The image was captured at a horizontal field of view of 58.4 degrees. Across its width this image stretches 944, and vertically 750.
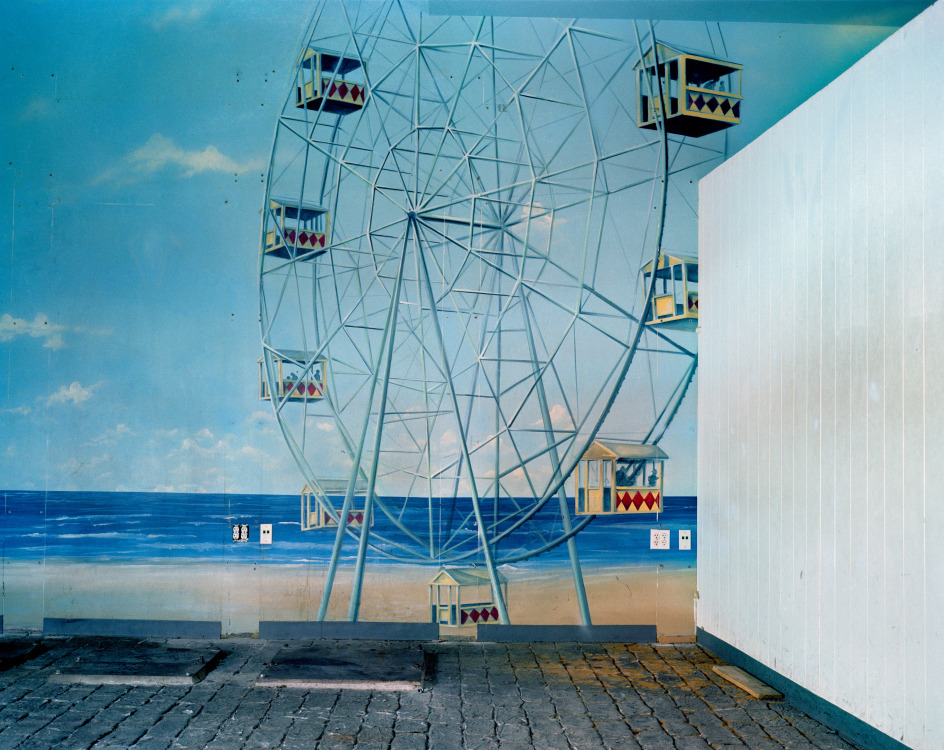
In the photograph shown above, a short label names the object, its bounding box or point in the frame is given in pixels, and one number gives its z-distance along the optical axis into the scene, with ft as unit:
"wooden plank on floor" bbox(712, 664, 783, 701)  20.27
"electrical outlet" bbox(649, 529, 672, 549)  25.91
